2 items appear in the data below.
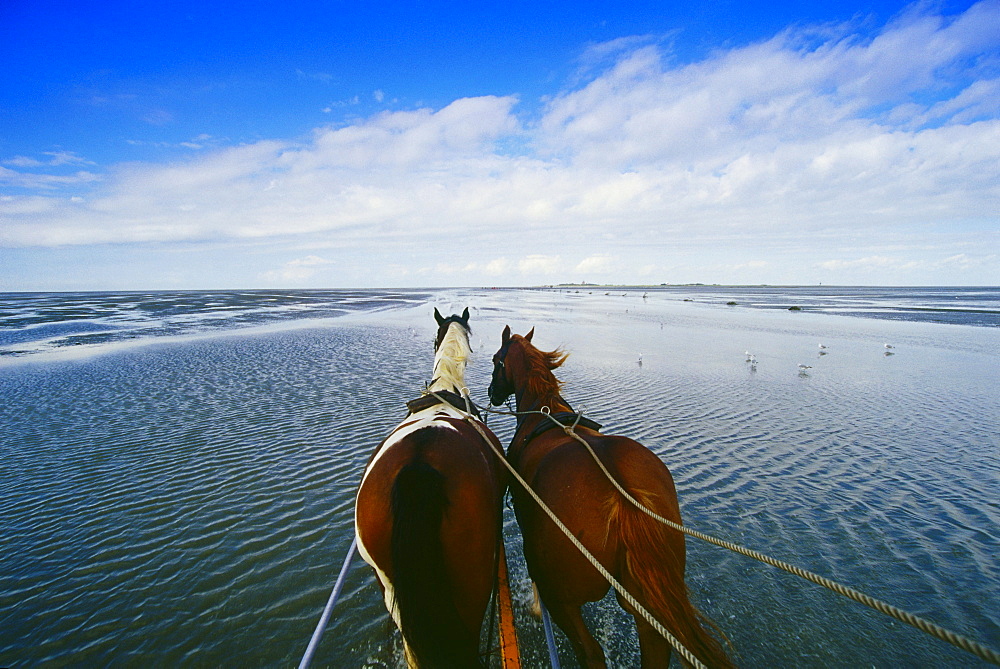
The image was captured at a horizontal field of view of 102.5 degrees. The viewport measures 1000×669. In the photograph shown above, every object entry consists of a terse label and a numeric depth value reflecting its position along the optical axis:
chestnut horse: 2.57
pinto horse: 2.57
